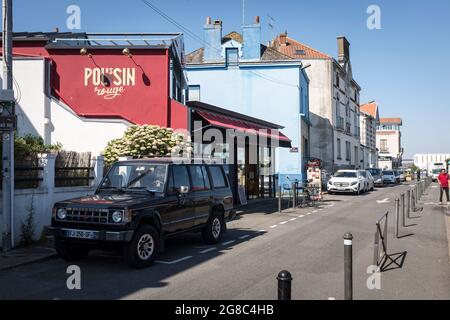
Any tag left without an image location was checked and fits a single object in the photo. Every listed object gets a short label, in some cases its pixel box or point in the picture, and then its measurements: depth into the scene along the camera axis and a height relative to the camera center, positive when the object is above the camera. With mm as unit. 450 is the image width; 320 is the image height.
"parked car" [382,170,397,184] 48750 -827
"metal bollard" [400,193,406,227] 13797 -1169
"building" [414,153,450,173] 103812 +2676
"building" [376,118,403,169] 97856 +5950
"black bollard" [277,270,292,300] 4012 -978
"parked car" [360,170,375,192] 33156 -777
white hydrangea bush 14180 +846
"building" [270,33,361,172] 40438 +6280
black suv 7828 -715
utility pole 9531 +877
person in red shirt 21575 -479
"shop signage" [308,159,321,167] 24703 +349
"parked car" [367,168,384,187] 44172 -658
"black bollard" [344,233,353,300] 5539 -1074
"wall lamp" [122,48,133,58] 17494 +4492
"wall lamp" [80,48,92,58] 17438 +4494
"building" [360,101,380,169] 66725 +4764
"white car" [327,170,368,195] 29297 -796
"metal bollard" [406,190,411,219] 16208 -1239
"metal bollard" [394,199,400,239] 11570 -1185
